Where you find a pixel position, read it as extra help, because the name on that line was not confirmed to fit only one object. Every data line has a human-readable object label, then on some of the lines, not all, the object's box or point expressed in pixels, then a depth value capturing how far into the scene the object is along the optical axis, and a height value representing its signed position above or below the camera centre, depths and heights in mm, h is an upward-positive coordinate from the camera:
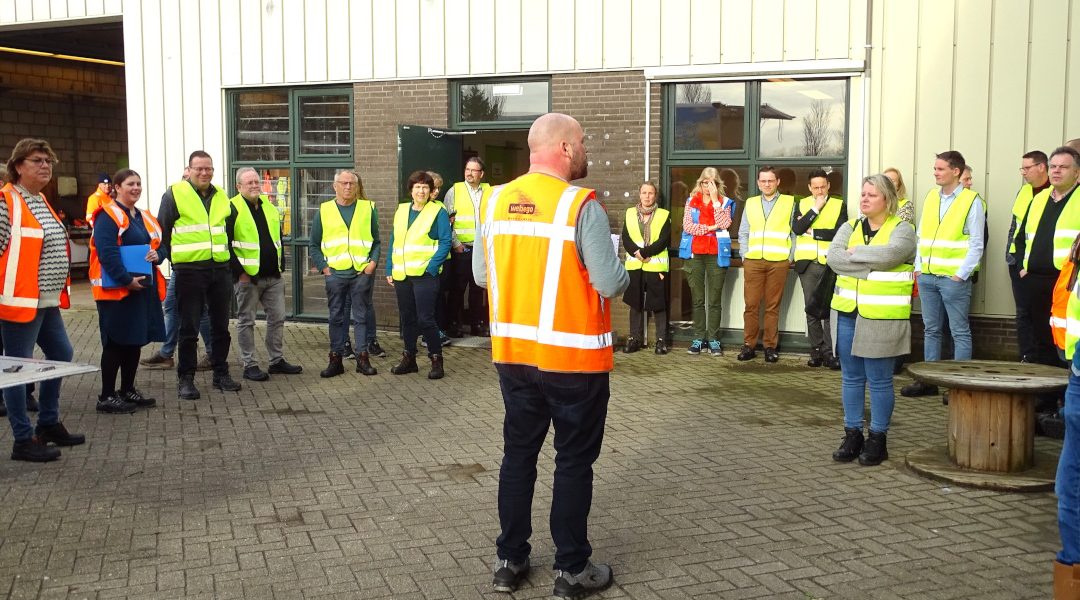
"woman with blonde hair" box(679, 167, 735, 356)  10633 -314
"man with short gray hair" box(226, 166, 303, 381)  8969 -433
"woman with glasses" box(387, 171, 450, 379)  9344 -354
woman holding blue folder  7449 -500
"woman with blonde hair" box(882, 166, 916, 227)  8773 +216
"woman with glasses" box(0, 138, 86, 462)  6230 -318
